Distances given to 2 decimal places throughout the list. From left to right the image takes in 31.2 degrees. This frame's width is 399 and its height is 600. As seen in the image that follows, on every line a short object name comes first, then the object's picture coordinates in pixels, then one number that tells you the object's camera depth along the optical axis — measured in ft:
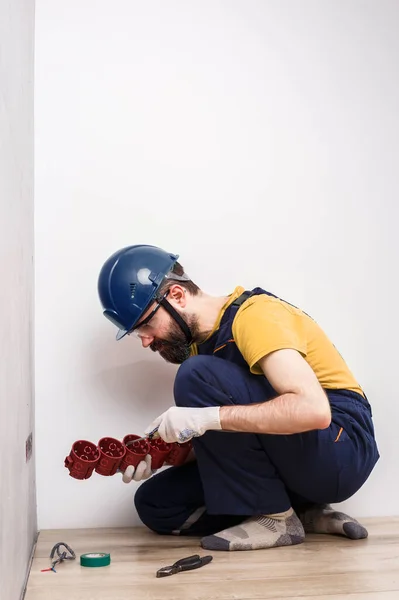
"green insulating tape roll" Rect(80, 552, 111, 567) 5.91
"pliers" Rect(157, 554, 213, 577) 5.59
